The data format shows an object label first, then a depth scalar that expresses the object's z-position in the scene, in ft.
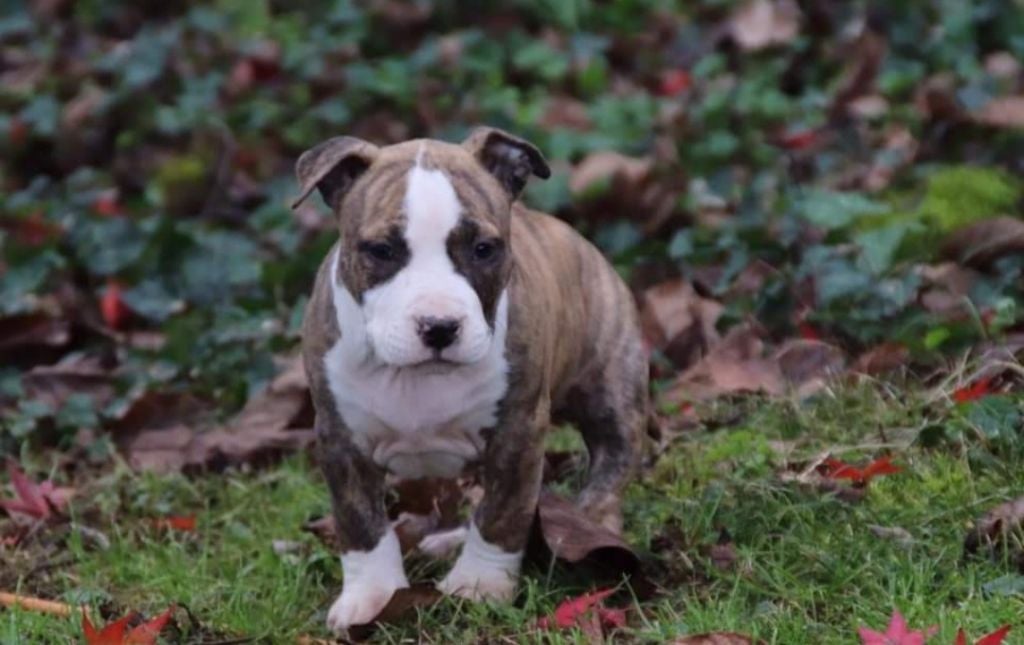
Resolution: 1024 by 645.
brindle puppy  28.63
